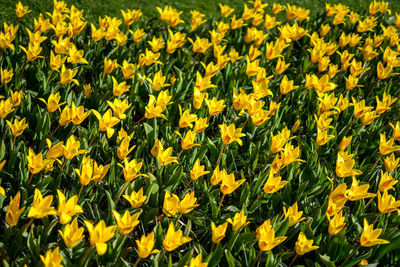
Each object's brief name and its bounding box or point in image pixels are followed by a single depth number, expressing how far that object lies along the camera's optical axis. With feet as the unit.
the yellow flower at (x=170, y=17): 12.48
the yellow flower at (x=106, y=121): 7.59
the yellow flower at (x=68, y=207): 5.84
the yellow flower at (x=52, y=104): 7.96
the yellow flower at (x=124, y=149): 7.16
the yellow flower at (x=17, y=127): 7.25
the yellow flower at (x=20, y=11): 10.79
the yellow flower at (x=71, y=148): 6.83
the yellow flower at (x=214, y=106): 8.71
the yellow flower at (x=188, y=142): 7.64
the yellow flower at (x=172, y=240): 5.78
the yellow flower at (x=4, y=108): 7.47
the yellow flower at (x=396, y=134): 8.93
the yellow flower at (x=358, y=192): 7.11
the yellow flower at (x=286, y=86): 9.95
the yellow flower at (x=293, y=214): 6.81
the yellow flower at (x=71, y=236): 5.55
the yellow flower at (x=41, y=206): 5.69
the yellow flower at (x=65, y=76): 8.79
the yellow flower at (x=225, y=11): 13.44
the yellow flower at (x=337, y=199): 6.86
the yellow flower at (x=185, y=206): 6.40
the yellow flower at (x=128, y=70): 9.55
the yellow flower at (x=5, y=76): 8.65
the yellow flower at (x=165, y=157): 7.33
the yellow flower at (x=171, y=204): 6.37
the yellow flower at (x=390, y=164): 7.97
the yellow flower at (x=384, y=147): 8.21
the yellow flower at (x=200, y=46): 11.28
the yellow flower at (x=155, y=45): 10.94
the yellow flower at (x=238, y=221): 6.56
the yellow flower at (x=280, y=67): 10.80
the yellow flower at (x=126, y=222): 5.78
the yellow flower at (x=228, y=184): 6.87
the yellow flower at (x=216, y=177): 7.18
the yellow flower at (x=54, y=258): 5.29
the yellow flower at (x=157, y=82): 9.53
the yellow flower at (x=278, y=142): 7.96
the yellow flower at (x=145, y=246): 5.53
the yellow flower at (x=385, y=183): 7.38
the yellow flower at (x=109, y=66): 9.65
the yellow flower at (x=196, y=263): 5.65
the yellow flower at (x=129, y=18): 12.21
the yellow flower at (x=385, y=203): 7.00
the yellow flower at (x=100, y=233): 5.50
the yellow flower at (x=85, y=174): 6.47
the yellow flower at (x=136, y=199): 6.47
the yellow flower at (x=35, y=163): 6.48
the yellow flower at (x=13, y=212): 5.83
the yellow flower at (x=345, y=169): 7.74
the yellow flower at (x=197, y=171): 7.10
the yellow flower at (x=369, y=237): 6.38
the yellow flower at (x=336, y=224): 6.59
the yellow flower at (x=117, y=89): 8.77
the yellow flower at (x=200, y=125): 8.16
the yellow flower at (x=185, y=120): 8.21
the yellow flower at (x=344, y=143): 8.68
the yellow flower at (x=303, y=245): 6.16
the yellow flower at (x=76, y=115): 7.47
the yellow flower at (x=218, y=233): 6.21
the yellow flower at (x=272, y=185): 7.14
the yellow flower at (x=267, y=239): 6.08
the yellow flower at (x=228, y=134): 7.87
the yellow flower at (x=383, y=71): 10.96
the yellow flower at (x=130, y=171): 6.71
